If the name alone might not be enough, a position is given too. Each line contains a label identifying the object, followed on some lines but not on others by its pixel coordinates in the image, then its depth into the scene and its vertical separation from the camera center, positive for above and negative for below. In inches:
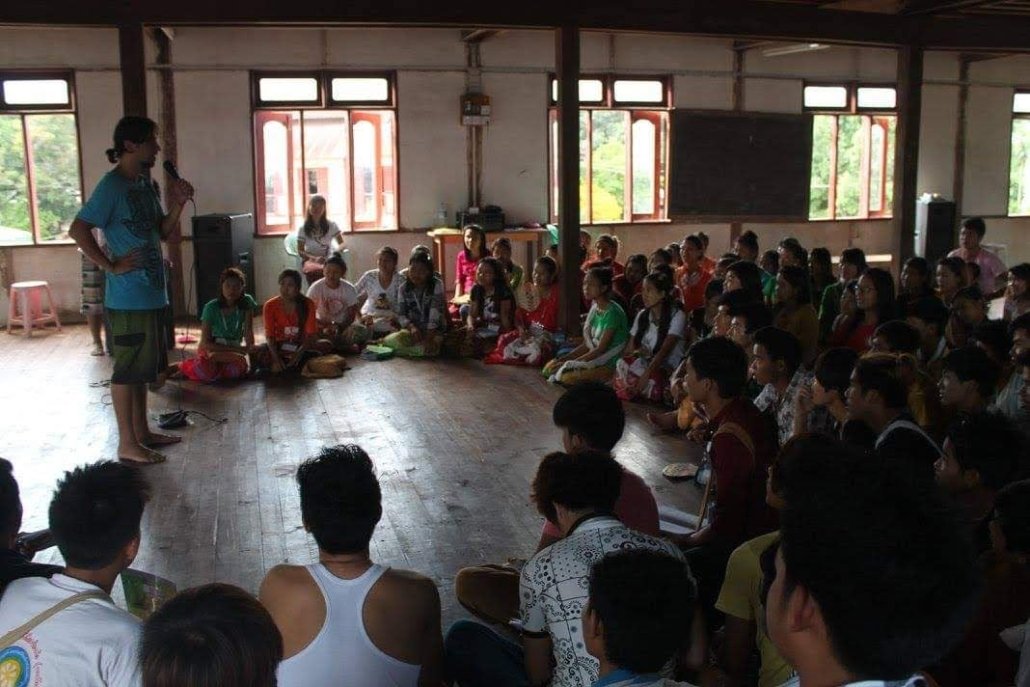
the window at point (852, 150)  468.1 +27.6
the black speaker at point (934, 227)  443.8 -8.6
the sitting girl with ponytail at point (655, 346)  240.8 -33.6
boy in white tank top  75.9 -30.9
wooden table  395.5 -12.5
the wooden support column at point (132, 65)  254.8 +37.3
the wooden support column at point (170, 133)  377.1 +29.0
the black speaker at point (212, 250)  357.4 -14.8
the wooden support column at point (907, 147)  319.6 +19.9
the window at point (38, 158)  367.9 +19.3
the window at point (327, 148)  394.9 +24.9
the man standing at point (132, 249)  179.0 -7.3
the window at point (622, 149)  430.9 +26.2
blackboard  437.1 +19.2
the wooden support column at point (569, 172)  289.4 +10.9
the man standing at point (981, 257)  280.5 -14.2
